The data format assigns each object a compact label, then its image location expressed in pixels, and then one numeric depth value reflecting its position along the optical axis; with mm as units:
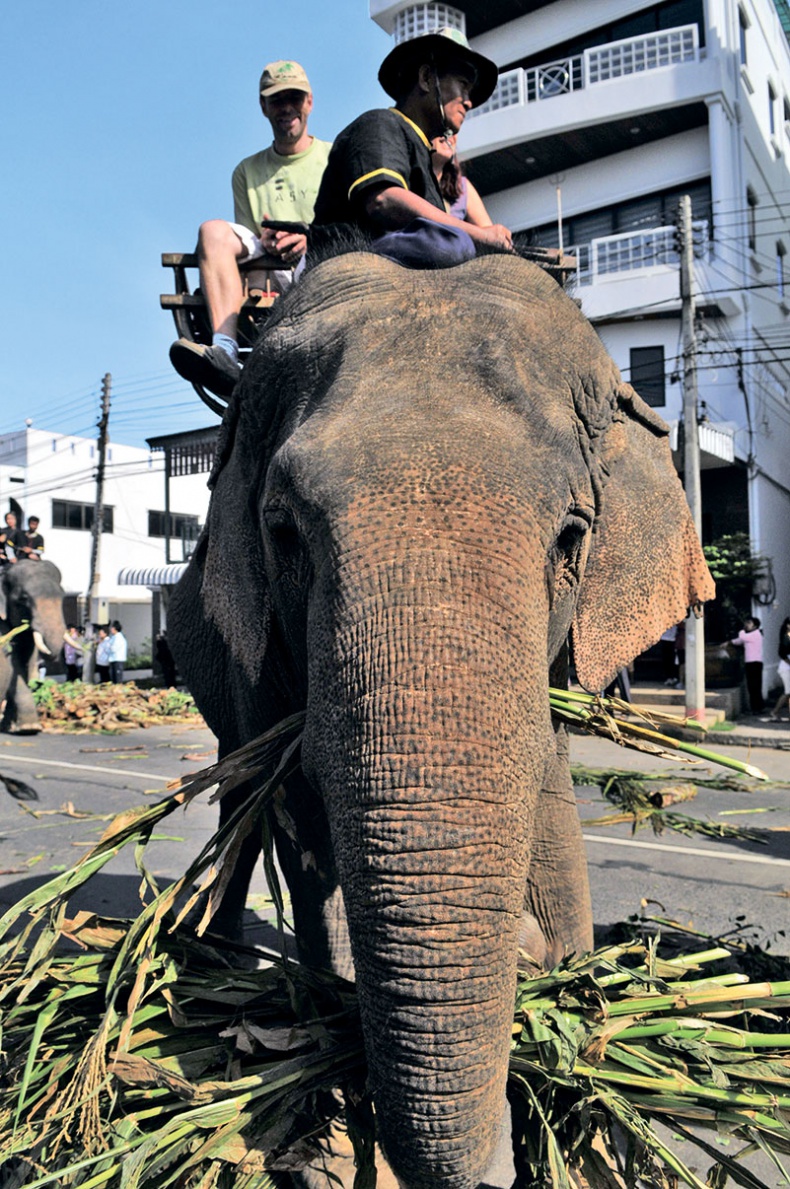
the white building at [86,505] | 38375
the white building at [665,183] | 19766
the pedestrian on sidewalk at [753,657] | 16562
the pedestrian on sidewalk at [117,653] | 23141
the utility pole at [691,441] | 15039
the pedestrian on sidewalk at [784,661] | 15258
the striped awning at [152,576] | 33766
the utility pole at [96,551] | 28344
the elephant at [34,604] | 11500
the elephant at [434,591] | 1540
